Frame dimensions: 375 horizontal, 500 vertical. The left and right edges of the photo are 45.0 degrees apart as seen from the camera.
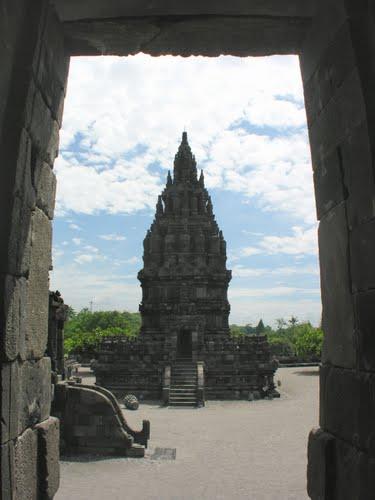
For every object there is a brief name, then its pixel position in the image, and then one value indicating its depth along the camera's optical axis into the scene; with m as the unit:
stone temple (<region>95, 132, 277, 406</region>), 25.67
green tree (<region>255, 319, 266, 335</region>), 116.40
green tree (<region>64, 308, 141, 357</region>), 45.22
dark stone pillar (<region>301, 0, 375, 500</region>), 2.70
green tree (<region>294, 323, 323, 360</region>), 44.47
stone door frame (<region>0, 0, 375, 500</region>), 2.75
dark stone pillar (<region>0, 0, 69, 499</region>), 2.77
